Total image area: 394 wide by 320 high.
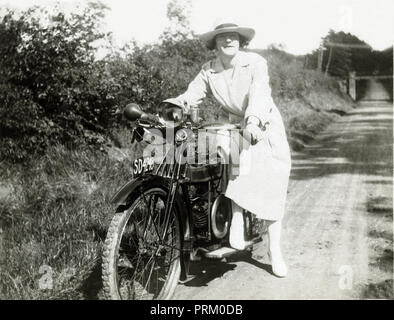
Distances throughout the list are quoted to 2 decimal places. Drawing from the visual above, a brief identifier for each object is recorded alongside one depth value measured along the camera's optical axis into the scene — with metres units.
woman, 3.80
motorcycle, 3.03
